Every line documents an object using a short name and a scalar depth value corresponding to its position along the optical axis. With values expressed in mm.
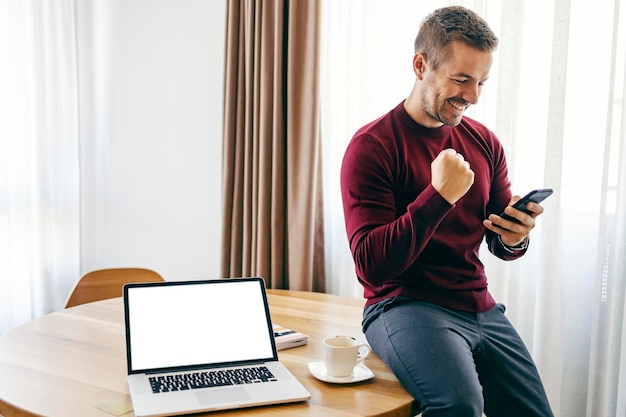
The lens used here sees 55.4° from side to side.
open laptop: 1110
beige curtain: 2428
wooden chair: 2088
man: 1284
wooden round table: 1092
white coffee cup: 1194
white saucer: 1200
